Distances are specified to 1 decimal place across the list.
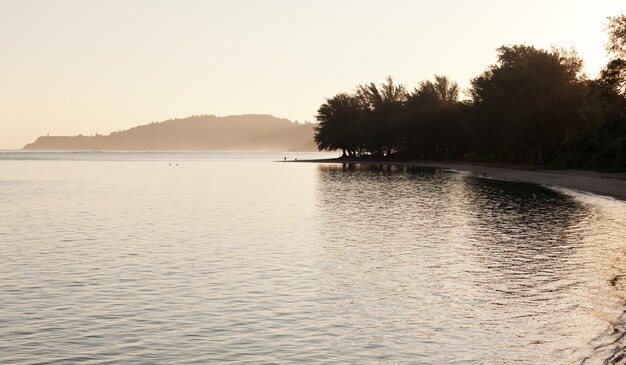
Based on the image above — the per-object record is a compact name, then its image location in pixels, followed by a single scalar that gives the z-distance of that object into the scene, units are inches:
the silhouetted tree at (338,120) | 7559.1
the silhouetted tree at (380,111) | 6899.6
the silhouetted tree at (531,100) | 4037.9
